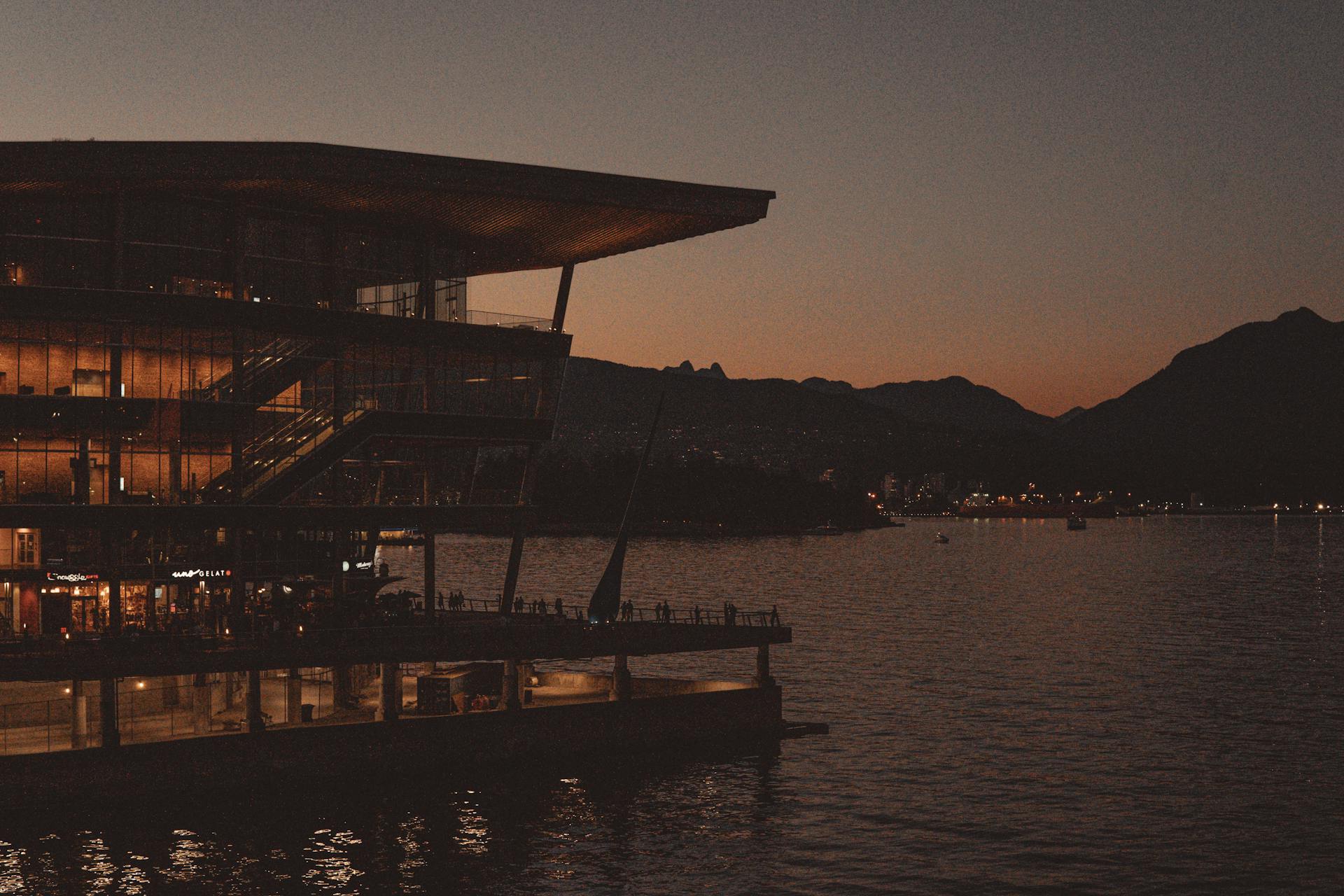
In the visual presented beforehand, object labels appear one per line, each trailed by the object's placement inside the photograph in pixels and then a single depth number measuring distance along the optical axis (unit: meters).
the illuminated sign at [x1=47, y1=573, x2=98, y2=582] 63.72
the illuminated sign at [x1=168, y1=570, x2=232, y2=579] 65.62
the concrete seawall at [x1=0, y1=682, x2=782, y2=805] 54.31
